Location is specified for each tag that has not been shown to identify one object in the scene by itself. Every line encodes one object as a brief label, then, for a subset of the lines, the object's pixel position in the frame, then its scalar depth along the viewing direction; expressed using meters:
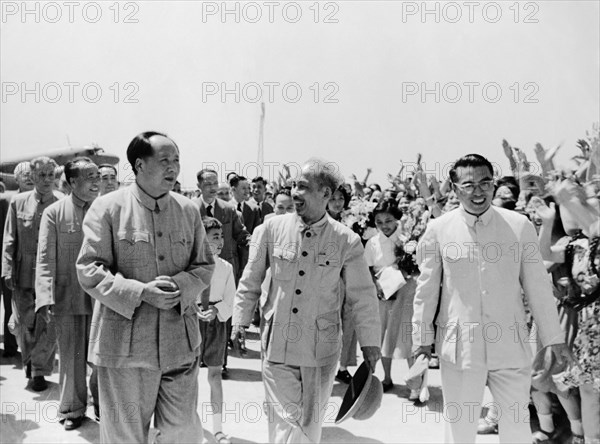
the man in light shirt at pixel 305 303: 3.70
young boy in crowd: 4.73
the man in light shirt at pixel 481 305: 3.64
